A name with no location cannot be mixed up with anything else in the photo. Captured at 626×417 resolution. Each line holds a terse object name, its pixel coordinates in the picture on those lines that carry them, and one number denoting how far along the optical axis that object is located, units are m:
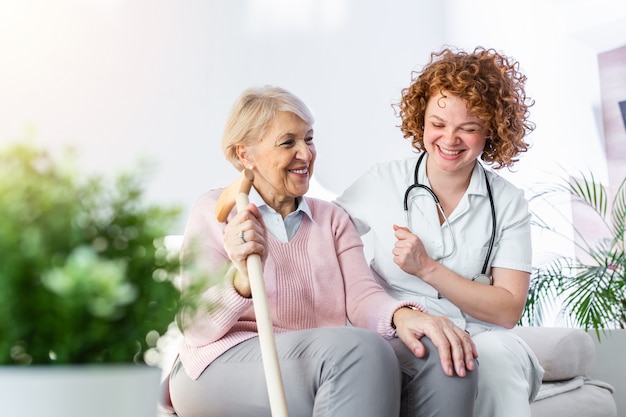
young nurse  1.91
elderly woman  1.47
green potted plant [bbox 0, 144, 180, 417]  0.53
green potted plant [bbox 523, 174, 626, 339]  3.08
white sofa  2.62
